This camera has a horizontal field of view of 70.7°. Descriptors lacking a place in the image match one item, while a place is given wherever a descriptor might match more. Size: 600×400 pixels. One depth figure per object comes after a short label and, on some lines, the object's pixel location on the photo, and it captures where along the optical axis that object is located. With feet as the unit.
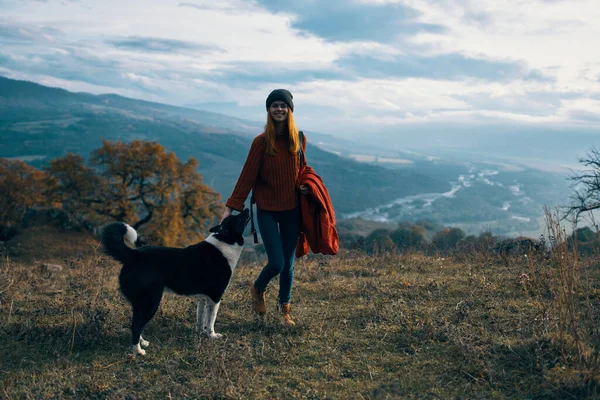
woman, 14.49
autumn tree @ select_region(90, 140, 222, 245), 111.04
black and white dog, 13.14
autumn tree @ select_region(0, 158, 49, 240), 108.68
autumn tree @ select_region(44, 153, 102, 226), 110.32
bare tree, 40.14
